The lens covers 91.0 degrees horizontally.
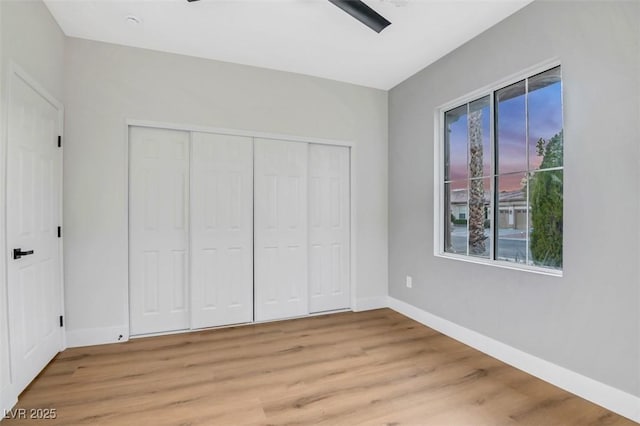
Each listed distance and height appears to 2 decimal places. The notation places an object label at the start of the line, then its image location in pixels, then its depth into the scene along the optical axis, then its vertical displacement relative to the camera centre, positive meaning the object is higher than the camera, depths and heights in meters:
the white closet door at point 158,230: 3.09 -0.18
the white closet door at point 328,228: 3.82 -0.21
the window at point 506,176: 2.38 +0.31
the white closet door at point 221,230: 3.27 -0.19
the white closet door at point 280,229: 3.53 -0.20
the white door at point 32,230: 2.02 -0.13
